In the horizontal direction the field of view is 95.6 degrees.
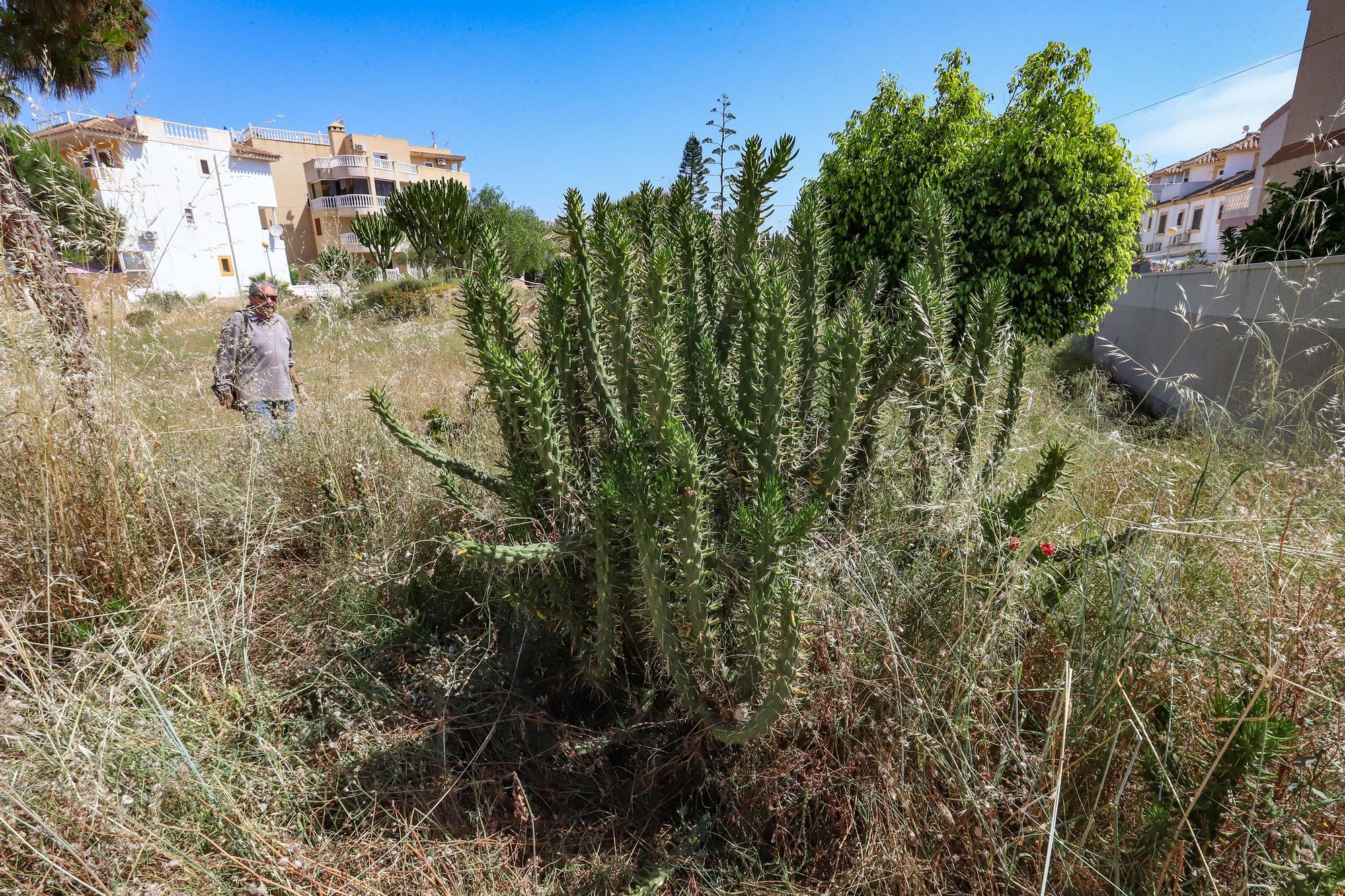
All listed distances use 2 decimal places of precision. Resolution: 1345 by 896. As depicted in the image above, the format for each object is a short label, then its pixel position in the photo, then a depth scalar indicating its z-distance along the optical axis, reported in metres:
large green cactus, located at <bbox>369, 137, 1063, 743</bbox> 1.47
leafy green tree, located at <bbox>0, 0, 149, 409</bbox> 2.17
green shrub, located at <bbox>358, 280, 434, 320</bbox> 10.58
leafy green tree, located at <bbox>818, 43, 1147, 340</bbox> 5.23
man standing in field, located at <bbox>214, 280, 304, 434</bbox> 3.74
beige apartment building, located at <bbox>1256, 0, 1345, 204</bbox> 9.07
